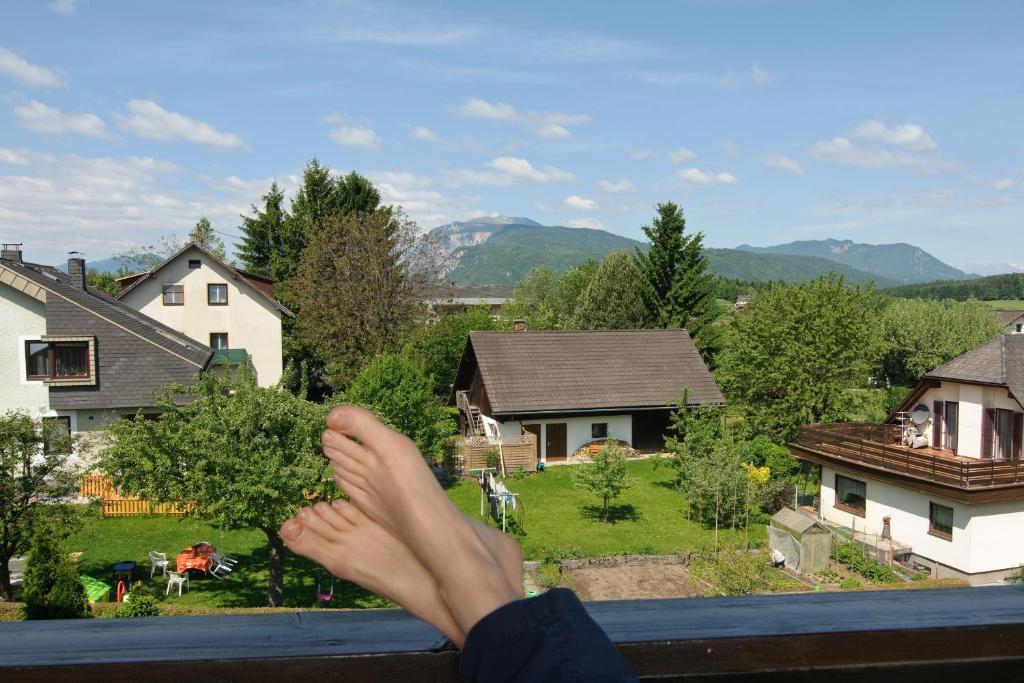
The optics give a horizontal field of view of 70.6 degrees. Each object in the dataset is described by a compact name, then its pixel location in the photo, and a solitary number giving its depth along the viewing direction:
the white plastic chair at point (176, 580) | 13.45
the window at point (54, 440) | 13.07
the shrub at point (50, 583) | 10.34
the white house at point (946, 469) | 15.35
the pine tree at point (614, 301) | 40.66
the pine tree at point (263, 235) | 48.56
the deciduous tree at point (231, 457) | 11.32
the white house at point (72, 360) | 19.80
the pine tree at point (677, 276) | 38.44
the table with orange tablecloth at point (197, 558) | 14.12
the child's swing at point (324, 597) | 12.64
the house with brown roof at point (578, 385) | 26.05
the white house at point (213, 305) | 32.91
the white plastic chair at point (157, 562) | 14.44
